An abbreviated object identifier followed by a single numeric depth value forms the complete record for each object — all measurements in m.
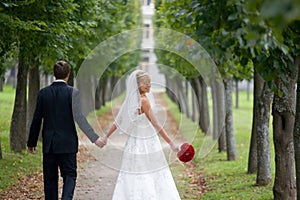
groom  12.15
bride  14.05
